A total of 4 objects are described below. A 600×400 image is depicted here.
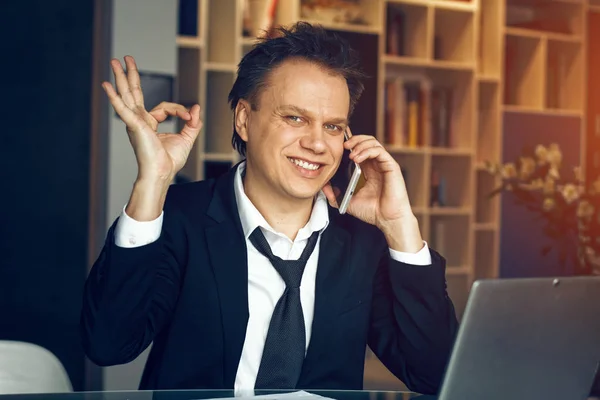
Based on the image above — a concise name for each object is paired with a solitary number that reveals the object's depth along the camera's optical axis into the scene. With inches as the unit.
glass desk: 60.1
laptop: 50.0
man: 62.7
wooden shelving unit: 149.2
